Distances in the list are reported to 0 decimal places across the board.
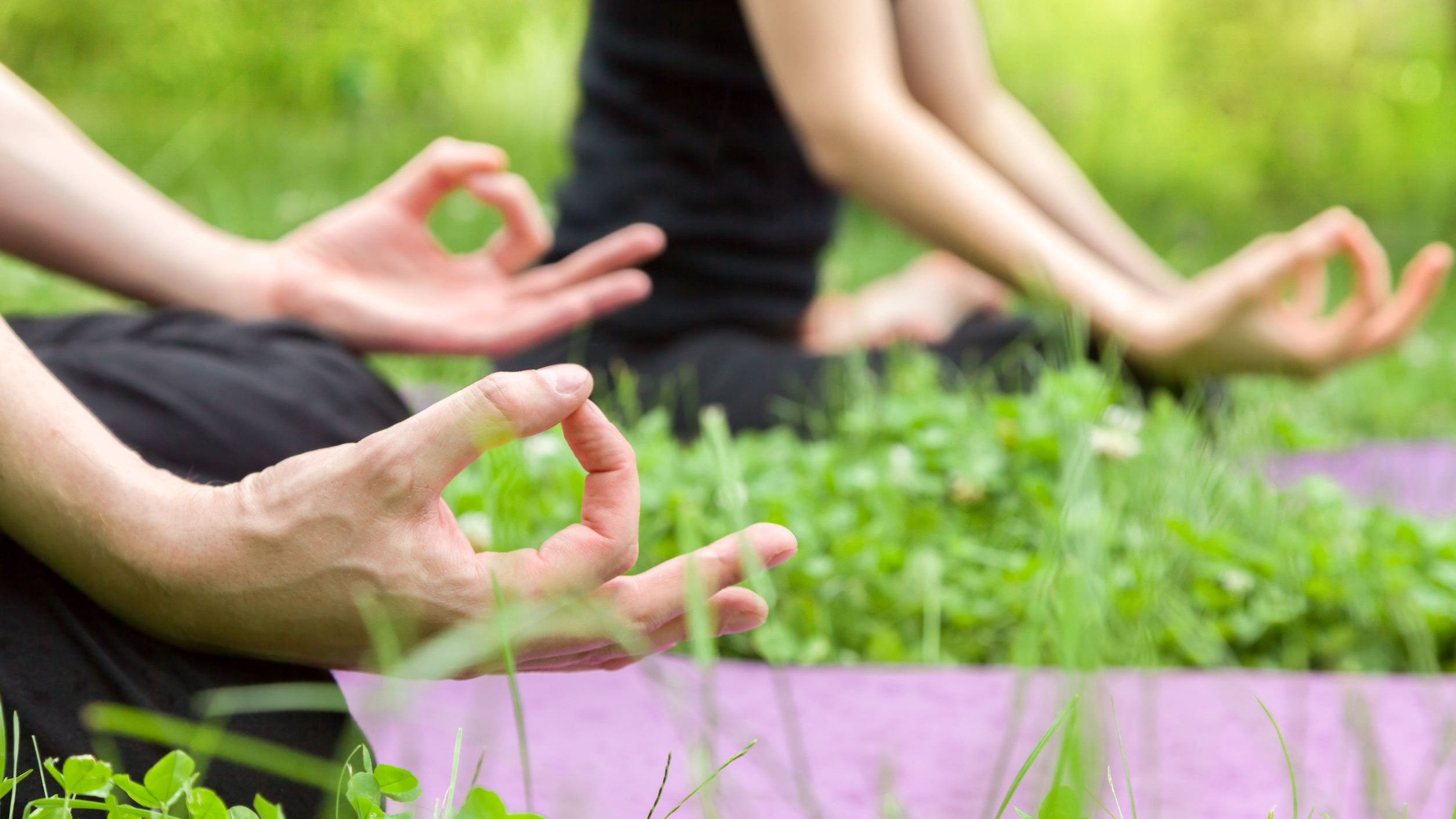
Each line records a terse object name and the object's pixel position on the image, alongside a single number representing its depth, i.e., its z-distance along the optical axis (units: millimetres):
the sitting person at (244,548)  1514
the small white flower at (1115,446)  2001
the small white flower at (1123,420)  2152
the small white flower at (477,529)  1905
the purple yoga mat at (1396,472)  2788
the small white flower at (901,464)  2234
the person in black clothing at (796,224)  2565
